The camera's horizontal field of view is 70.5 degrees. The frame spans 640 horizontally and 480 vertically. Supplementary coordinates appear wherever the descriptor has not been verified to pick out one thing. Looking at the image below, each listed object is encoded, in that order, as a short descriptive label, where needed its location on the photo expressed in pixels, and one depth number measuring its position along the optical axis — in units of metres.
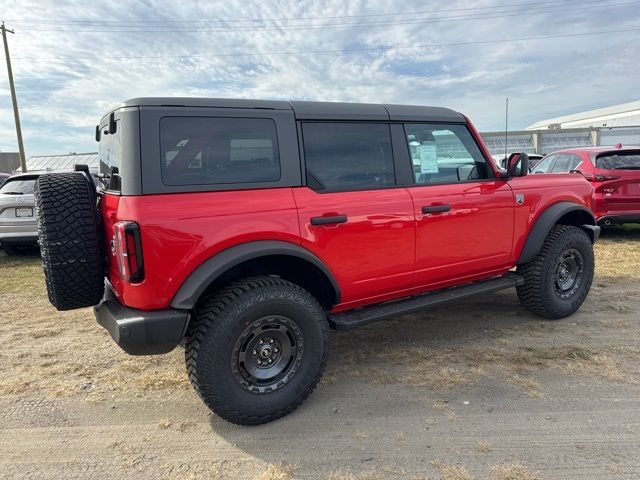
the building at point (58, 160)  37.10
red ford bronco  2.53
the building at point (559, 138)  34.78
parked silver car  7.43
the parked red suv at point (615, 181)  7.34
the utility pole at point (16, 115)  21.64
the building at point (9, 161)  40.47
